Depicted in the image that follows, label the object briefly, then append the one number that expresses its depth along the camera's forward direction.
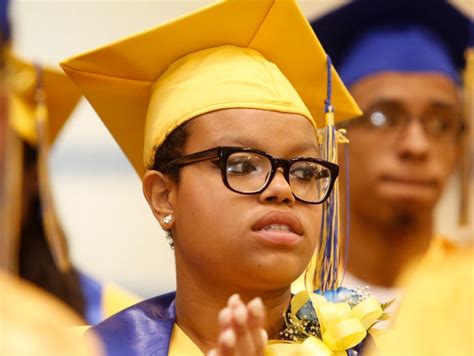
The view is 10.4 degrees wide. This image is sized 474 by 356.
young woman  2.70
